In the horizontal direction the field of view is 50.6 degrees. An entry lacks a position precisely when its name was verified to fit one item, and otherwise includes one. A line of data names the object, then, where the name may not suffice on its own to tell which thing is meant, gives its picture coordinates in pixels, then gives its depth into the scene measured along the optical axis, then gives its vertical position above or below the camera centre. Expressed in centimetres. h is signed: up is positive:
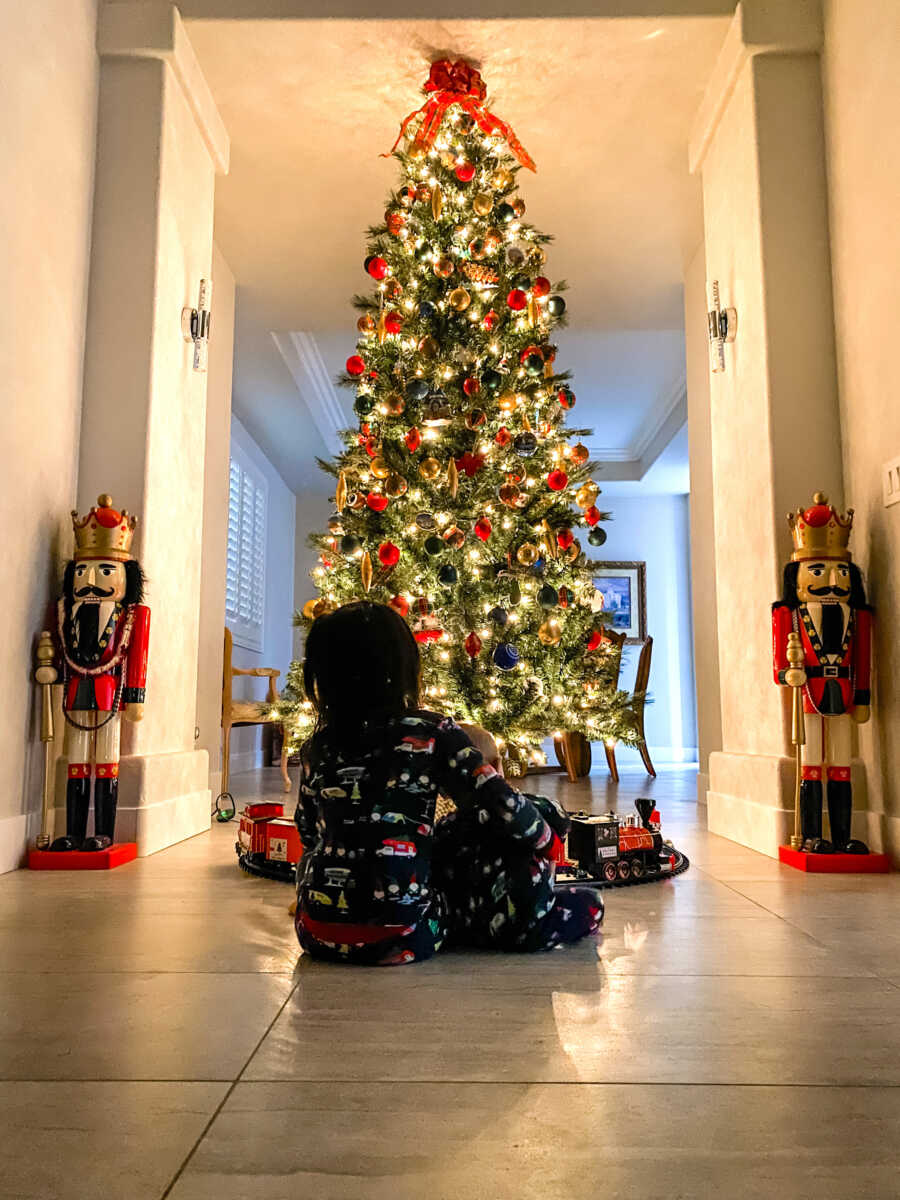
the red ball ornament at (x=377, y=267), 400 +186
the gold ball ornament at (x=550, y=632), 387 +32
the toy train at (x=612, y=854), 247 -38
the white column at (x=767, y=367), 308 +115
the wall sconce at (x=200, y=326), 359 +146
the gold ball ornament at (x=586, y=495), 401 +91
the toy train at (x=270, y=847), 259 -38
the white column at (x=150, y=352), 314 +122
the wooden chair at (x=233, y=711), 556 -1
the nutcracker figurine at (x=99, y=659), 277 +15
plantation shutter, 767 +133
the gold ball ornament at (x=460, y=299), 379 +163
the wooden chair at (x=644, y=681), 667 +23
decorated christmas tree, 385 +99
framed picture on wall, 1017 +123
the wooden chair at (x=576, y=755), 658 -32
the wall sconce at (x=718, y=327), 351 +143
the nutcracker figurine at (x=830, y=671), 269 +11
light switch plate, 266 +65
